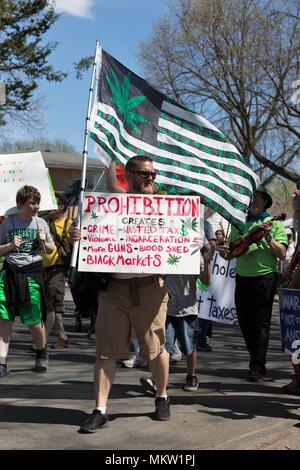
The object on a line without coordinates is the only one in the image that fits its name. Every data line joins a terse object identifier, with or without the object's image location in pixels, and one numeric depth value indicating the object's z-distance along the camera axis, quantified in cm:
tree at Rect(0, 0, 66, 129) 2388
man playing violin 762
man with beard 549
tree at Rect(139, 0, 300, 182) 2442
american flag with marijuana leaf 616
